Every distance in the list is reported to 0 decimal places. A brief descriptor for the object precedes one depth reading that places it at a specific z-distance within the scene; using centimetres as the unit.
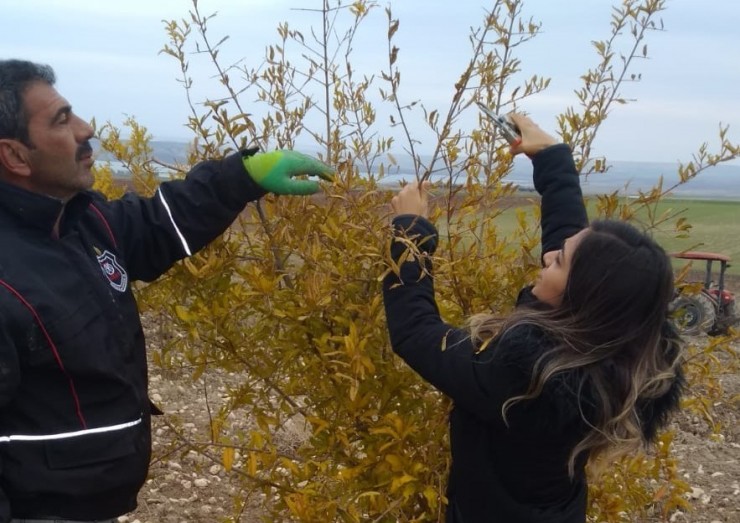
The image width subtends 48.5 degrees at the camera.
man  164
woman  158
